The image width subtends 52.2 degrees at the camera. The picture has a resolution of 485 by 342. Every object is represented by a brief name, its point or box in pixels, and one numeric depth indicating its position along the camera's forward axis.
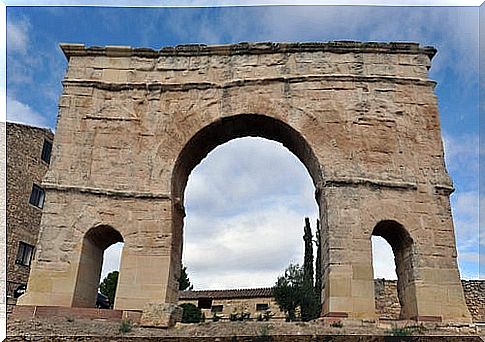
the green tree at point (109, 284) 29.16
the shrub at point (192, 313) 20.45
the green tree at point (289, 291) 20.11
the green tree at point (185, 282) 33.62
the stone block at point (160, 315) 8.26
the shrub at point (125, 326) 7.64
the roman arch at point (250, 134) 9.55
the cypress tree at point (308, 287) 18.86
